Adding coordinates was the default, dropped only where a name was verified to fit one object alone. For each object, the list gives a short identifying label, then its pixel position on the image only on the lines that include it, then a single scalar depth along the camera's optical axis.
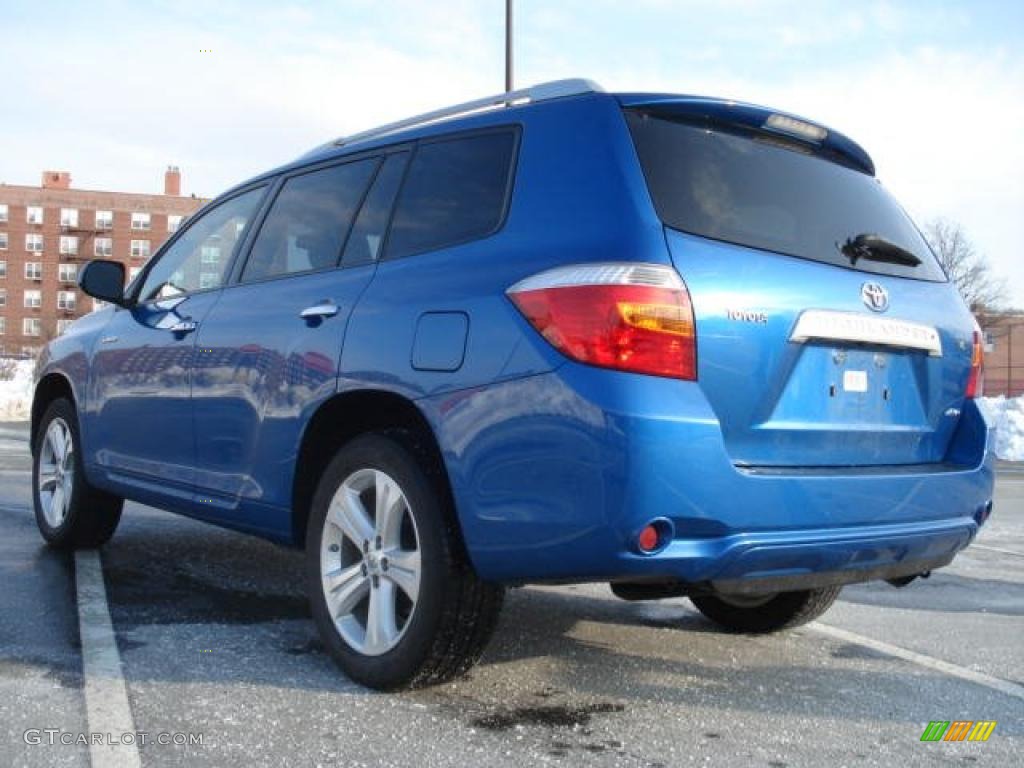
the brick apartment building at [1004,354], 57.96
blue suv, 2.78
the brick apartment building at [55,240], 84.19
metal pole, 17.36
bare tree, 55.56
